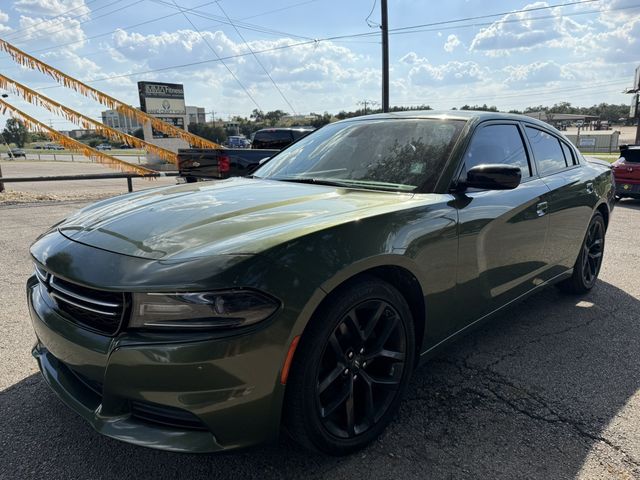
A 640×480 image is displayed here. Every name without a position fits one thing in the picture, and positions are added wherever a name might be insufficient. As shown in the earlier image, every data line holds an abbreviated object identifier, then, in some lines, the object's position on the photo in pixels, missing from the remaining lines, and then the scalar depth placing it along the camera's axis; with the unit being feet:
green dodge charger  5.82
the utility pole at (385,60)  62.75
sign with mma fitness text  117.91
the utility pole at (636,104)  83.80
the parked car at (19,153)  191.11
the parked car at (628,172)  35.81
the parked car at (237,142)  140.36
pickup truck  30.78
